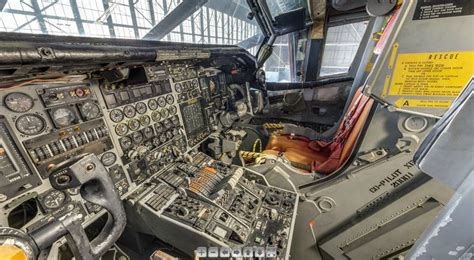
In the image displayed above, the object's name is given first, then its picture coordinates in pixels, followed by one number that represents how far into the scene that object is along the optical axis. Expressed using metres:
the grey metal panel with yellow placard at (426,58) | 0.93
